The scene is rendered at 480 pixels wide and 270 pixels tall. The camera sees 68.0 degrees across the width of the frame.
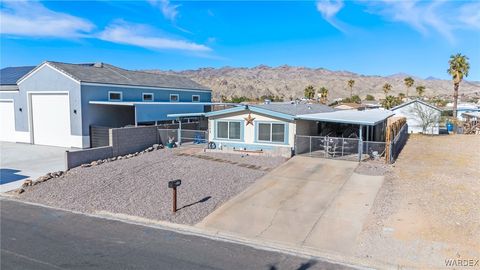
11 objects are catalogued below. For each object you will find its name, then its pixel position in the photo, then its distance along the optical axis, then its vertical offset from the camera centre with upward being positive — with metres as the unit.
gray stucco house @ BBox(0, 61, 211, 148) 23.31 +0.18
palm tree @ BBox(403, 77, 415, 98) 66.09 +5.26
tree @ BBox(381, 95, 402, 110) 50.71 +1.08
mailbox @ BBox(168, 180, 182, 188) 11.51 -2.49
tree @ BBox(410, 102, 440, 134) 37.53 -0.55
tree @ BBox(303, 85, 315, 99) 62.12 +2.90
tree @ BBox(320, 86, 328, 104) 66.38 +2.71
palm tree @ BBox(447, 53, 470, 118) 41.38 +5.02
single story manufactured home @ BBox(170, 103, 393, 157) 20.44 -1.14
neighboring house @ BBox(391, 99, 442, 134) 37.56 -0.55
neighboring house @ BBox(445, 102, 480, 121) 48.12 +0.06
